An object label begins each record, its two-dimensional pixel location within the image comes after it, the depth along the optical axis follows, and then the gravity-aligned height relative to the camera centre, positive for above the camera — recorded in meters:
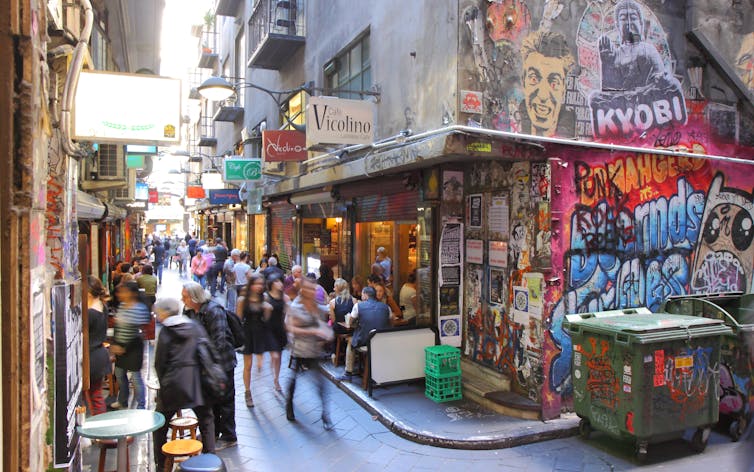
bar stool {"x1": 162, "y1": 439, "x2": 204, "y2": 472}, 4.66 -1.92
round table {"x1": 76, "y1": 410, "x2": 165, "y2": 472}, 4.18 -1.57
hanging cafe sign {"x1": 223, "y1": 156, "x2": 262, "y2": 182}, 17.14 +2.05
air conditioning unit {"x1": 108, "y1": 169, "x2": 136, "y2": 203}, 16.53 +1.26
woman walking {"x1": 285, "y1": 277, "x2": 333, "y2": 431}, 6.83 -1.34
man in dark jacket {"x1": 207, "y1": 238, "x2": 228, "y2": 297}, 17.03 -1.14
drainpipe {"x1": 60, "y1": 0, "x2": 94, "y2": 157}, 4.20 +1.14
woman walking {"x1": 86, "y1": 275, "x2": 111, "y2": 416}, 5.89 -1.39
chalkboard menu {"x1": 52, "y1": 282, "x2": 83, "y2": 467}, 3.81 -1.04
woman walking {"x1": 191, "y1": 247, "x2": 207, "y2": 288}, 17.02 -1.13
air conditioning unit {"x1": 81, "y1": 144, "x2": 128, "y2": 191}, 11.91 +1.46
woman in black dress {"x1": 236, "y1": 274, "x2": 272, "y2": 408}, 7.75 -1.29
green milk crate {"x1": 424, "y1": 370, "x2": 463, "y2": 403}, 7.55 -2.25
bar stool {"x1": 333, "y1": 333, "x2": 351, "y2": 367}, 9.04 -1.98
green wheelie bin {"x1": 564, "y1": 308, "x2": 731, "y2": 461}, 5.58 -1.61
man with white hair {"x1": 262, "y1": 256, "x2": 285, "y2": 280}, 12.37 -0.90
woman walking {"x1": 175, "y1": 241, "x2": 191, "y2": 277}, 25.81 -1.23
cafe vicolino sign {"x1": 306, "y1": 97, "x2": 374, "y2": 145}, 8.41 +1.80
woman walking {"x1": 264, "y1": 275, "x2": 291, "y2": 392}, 7.92 -1.37
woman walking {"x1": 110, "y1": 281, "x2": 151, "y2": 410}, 6.45 -1.26
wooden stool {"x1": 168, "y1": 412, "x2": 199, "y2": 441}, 5.31 -1.95
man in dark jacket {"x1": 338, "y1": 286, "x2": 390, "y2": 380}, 8.11 -1.30
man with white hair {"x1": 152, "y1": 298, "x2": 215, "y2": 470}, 4.96 -1.23
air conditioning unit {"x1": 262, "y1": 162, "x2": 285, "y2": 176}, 15.94 +1.94
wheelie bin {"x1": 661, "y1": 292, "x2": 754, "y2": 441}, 6.41 -1.70
